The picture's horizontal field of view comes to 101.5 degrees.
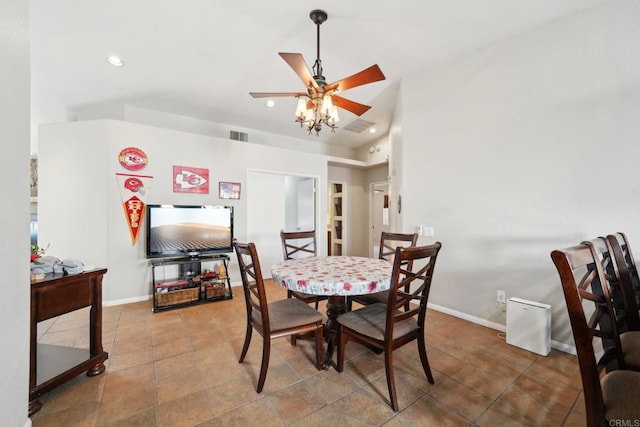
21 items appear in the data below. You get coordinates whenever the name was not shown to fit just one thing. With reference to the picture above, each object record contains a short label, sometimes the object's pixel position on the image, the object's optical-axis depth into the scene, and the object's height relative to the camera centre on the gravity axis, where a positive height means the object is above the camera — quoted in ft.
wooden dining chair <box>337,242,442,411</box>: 5.08 -2.46
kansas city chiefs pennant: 11.42 +0.66
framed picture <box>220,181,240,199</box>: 13.75 +1.20
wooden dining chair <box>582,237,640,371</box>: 3.70 -1.62
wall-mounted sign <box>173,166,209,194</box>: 12.55 +1.60
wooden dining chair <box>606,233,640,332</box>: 4.53 -1.36
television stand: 10.90 -3.14
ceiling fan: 6.49 +3.31
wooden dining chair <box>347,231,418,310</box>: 7.46 -1.52
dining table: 5.58 -1.47
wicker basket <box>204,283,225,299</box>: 11.77 -3.54
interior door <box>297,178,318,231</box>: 17.28 +0.54
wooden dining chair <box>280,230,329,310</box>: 8.20 -1.33
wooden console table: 5.16 -2.72
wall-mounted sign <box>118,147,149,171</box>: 11.37 +2.36
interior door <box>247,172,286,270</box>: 15.29 -0.09
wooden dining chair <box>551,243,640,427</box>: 2.94 -1.87
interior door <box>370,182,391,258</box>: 20.98 +0.17
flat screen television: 11.60 -0.83
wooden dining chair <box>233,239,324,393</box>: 5.64 -2.49
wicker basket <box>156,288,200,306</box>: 10.73 -3.56
